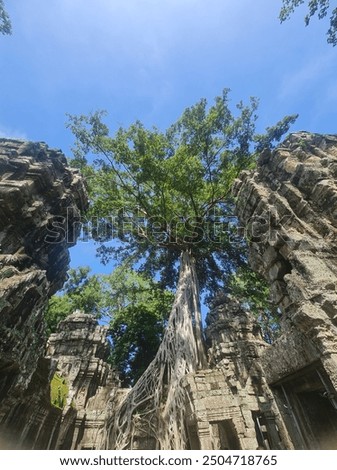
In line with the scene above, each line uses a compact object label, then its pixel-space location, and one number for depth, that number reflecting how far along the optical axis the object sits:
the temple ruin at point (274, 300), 3.19
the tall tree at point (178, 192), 10.46
